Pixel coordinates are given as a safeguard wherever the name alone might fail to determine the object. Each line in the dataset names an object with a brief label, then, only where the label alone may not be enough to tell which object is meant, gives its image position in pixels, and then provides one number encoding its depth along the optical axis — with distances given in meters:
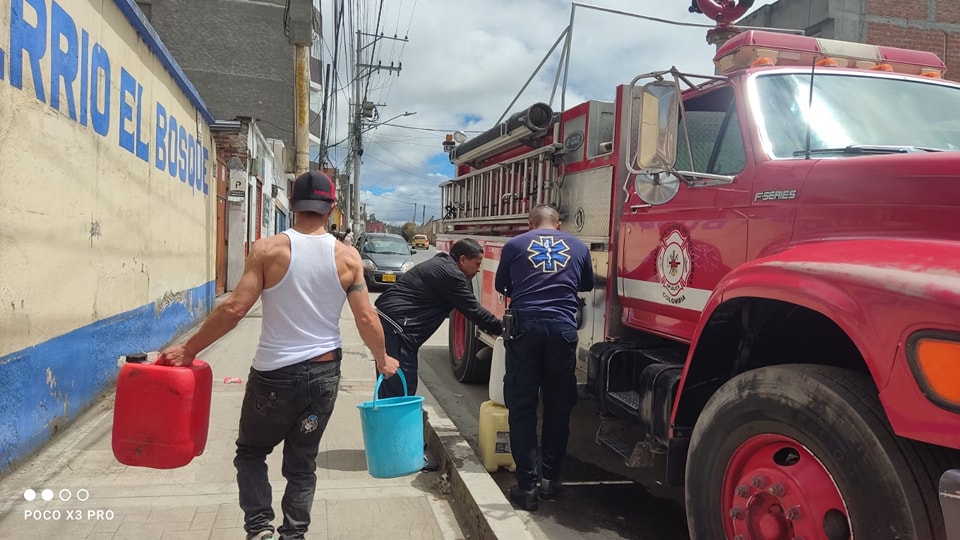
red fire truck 1.92
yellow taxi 58.23
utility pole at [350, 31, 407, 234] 32.17
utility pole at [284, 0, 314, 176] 11.89
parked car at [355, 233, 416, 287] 16.73
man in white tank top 2.83
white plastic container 4.40
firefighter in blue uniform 3.82
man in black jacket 4.46
